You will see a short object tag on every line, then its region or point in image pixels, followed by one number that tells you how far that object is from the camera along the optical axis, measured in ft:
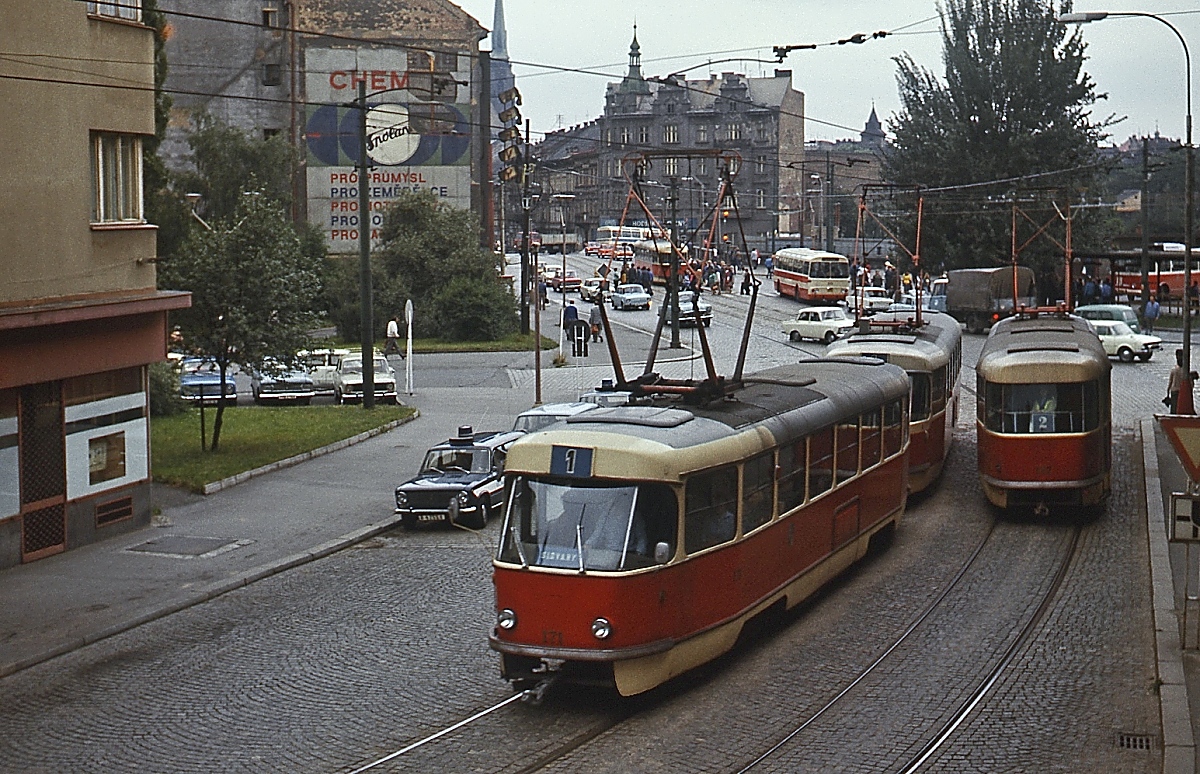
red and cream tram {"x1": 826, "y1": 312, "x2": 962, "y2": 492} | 77.00
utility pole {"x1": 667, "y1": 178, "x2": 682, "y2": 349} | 136.77
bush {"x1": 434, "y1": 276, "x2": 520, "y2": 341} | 175.52
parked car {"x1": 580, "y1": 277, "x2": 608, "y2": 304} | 227.61
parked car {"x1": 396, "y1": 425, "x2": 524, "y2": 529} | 73.05
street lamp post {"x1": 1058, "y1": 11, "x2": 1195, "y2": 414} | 80.43
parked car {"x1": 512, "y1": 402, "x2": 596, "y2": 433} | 83.41
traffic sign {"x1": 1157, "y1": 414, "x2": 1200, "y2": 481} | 39.70
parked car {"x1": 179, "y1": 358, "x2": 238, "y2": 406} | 122.11
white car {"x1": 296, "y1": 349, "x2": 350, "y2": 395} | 134.00
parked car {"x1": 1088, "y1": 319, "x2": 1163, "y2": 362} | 151.23
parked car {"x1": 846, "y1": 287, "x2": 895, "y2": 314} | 180.29
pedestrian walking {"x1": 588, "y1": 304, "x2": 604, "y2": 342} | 176.65
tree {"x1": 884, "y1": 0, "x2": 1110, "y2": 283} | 217.97
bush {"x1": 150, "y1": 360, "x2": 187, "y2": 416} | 112.57
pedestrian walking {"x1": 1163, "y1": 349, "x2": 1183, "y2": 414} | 92.37
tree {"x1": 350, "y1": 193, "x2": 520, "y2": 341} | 175.83
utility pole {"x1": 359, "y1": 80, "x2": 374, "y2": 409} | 111.96
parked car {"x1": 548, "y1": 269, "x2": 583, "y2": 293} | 266.36
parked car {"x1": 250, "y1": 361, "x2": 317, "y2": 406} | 126.82
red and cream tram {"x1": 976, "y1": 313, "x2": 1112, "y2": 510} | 68.54
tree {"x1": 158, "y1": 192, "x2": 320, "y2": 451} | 88.74
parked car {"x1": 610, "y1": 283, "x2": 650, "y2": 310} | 223.30
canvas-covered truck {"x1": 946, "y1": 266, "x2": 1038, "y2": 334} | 189.88
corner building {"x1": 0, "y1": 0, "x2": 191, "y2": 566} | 63.77
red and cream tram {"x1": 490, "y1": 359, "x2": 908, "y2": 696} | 40.22
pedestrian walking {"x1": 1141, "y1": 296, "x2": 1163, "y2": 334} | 166.71
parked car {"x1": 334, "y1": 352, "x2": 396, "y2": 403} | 123.13
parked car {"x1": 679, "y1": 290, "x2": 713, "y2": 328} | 174.45
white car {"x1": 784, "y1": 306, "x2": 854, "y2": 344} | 176.86
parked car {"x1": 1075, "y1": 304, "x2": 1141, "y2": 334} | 160.15
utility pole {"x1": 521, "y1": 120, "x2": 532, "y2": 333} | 168.35
